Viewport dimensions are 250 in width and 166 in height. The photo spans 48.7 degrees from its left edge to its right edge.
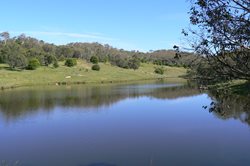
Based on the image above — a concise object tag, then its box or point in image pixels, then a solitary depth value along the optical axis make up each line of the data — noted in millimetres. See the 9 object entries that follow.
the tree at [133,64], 78760
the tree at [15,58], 54864
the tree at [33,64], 57585
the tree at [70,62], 65157
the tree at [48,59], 62300
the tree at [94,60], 74225
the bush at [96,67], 67288
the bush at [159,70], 81798
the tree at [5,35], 94874
